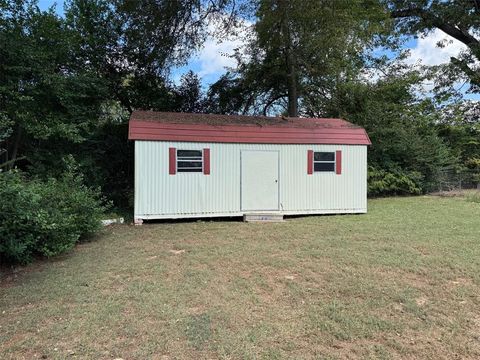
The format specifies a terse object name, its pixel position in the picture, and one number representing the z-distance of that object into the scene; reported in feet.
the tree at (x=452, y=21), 46.98
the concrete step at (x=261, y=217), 32.28
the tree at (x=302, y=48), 40.01
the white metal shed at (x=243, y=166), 30.91
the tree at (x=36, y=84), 31.73
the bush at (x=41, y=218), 17.16
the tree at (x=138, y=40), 43.32
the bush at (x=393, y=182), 50.90
